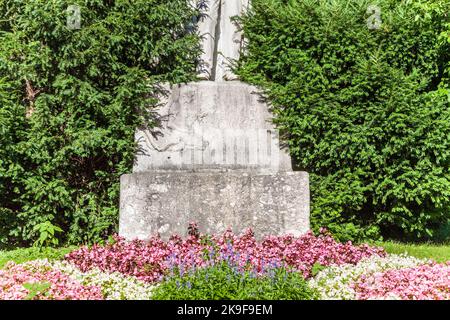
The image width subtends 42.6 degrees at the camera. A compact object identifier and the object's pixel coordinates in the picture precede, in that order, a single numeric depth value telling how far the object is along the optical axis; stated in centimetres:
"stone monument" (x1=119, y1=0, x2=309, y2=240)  754
